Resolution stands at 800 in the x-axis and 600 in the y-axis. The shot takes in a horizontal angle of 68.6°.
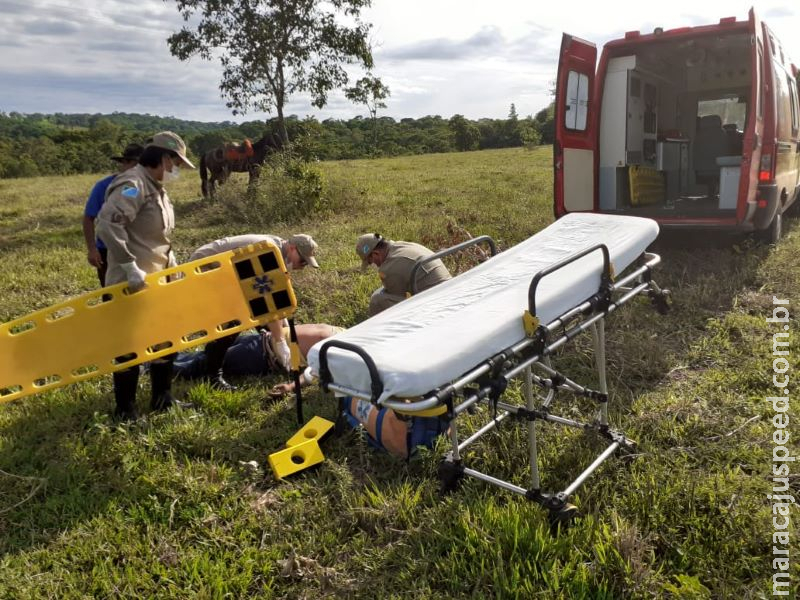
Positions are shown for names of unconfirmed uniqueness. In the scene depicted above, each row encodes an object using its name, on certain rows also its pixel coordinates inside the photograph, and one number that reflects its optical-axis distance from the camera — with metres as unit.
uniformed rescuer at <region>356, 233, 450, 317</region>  4.65
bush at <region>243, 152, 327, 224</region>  10.66
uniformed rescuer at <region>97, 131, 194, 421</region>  3.49
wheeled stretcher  2.15
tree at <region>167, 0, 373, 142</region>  12.28
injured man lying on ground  4.66
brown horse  12.61
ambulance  6.02
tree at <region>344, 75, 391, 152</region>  12.74
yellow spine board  3.29
